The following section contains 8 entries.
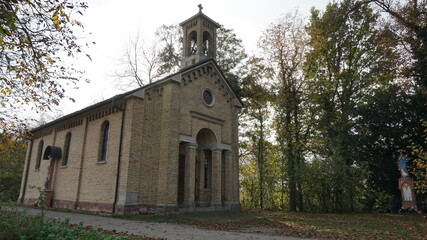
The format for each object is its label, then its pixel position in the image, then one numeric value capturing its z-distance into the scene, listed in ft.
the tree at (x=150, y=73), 95.86
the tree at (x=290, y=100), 72.64
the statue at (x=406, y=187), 61.98
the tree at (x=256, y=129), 82.07
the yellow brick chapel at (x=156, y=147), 49.03
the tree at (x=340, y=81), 66.64
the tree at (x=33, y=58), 22.06
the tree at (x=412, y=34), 55.77
